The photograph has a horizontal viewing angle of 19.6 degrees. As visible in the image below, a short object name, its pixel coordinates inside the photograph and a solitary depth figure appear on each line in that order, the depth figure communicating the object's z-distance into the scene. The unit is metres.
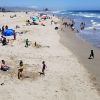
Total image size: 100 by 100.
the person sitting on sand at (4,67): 22.52
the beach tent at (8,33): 39.50
